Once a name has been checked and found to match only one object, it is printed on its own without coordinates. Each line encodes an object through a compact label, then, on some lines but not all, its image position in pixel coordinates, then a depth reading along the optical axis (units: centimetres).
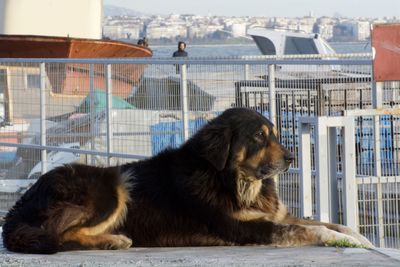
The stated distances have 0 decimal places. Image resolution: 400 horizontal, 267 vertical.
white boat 3671
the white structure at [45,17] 2775
